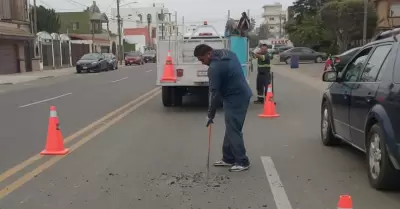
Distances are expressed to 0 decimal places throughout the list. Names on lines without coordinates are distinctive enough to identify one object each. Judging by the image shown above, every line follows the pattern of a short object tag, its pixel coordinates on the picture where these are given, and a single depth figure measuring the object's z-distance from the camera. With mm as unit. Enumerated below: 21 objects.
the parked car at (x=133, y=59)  53812
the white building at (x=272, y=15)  164500
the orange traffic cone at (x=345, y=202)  3123
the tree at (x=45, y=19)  57844
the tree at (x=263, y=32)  126688
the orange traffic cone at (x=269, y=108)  11883
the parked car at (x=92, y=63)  37375
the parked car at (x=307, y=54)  45188
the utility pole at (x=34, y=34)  39012
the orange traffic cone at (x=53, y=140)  7762
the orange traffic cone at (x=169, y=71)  12875
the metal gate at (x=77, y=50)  50616
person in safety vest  14359
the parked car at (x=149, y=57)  61612
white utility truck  12906
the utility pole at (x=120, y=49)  59362
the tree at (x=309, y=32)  56469
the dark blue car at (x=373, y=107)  5273
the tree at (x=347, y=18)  42025
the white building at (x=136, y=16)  120688
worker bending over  6469
